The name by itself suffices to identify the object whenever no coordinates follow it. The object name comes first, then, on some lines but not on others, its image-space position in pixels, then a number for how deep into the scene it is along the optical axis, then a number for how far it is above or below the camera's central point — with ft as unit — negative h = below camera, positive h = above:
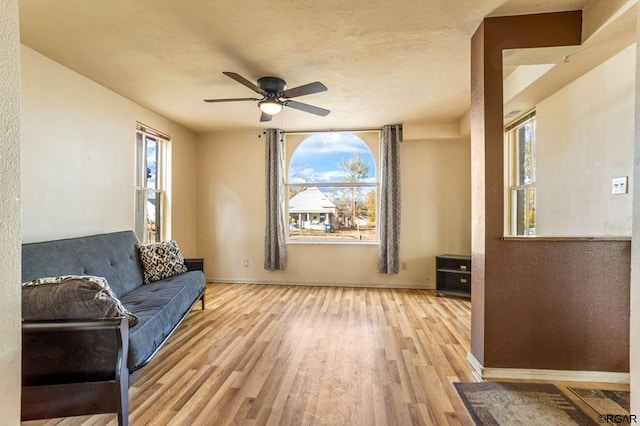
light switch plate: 7.43 +0.61
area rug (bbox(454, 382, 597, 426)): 5.70 -3.86
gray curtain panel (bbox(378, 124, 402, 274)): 15.70 +0.57
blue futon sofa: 5.14 -2.67
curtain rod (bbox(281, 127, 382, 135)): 16.33 +4.27
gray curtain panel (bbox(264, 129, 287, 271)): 16.44 +0.87
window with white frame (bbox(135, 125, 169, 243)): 13.28 +1.15
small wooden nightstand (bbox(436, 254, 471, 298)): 14.40 -3.12
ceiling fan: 9.18 +3.53
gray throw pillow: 5.20 -1.54
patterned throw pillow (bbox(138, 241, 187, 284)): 11.11 -1.90
